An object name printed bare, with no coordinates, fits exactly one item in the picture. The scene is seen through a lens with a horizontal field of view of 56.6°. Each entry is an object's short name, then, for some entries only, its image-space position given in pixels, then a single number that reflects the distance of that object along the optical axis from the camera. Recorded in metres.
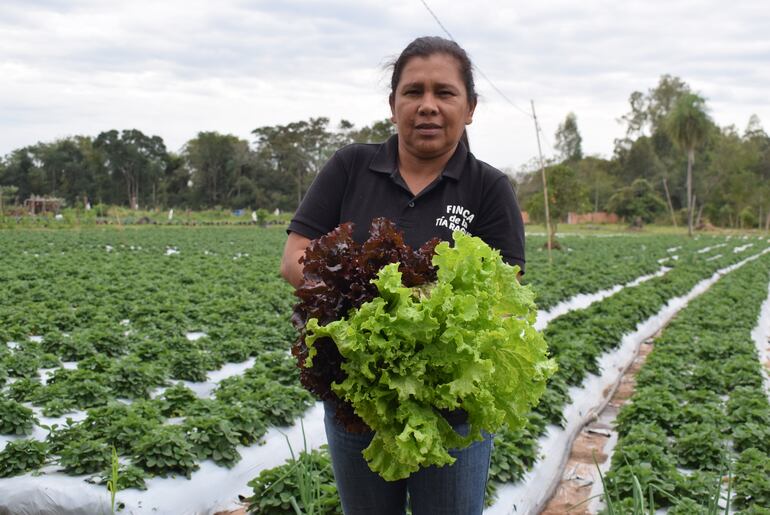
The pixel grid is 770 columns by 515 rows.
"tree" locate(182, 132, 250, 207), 61.47
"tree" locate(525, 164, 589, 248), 31.33
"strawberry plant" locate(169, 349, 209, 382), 6.86
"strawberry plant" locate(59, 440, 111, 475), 4.18
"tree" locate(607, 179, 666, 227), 55.81
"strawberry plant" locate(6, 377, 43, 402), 5.72
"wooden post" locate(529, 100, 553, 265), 21.23
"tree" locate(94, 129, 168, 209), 61.84
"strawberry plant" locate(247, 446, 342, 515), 4.09
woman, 2.16
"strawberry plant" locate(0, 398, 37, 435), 4.84
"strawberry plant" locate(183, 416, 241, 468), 4.67
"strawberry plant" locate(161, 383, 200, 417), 5.50
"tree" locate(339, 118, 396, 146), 47.56
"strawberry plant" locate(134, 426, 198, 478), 4.33
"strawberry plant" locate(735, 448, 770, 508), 4.45
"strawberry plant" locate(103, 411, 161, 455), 4.50
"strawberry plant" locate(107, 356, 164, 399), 6.06
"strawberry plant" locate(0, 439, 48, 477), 4.17
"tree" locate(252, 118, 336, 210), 62.69
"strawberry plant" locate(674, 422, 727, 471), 5.25
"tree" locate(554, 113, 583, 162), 85.00
